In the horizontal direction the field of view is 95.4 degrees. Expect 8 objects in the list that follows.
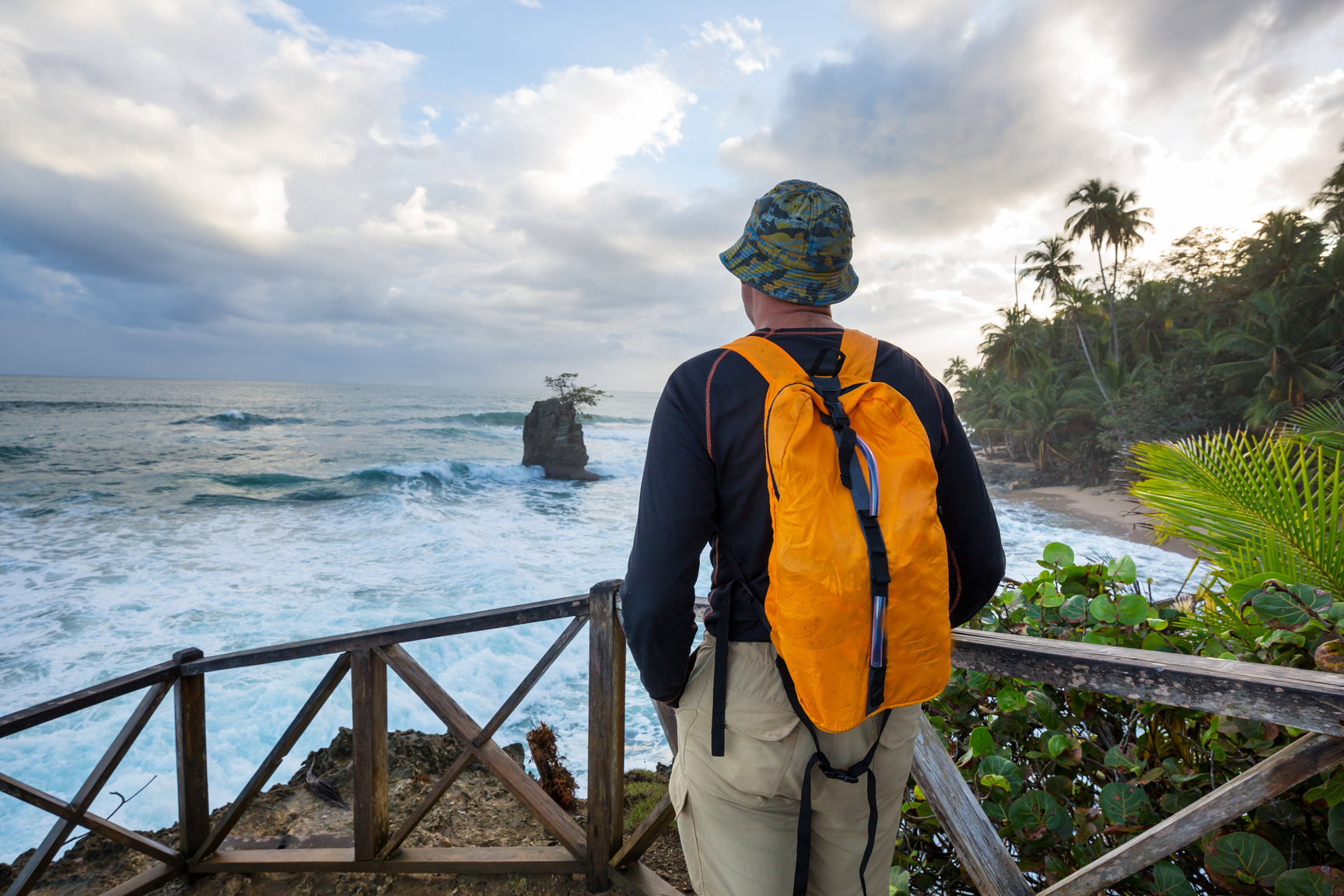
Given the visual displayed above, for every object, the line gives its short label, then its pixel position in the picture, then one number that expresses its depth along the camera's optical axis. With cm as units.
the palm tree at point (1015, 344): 3603
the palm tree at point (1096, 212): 3056
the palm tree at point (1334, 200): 2339
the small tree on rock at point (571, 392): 2884
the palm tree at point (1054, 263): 3394
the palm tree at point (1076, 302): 3328
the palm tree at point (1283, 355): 2050
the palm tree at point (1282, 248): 2331
